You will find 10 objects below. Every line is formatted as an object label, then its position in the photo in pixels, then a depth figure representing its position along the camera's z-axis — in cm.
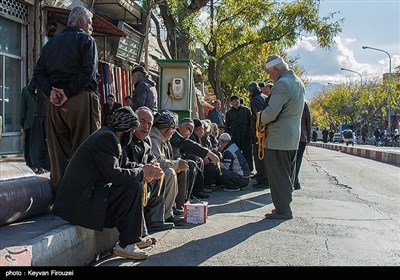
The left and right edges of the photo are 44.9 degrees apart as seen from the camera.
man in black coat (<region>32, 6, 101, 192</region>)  471
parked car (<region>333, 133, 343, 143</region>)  5954
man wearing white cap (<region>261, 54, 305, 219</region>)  632
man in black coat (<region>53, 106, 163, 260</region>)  413
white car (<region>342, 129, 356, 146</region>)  4303
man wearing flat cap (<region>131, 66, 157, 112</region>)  826
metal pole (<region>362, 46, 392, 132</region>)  5032
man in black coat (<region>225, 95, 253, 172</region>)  1061
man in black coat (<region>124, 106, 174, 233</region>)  520
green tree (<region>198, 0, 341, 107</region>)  1953
